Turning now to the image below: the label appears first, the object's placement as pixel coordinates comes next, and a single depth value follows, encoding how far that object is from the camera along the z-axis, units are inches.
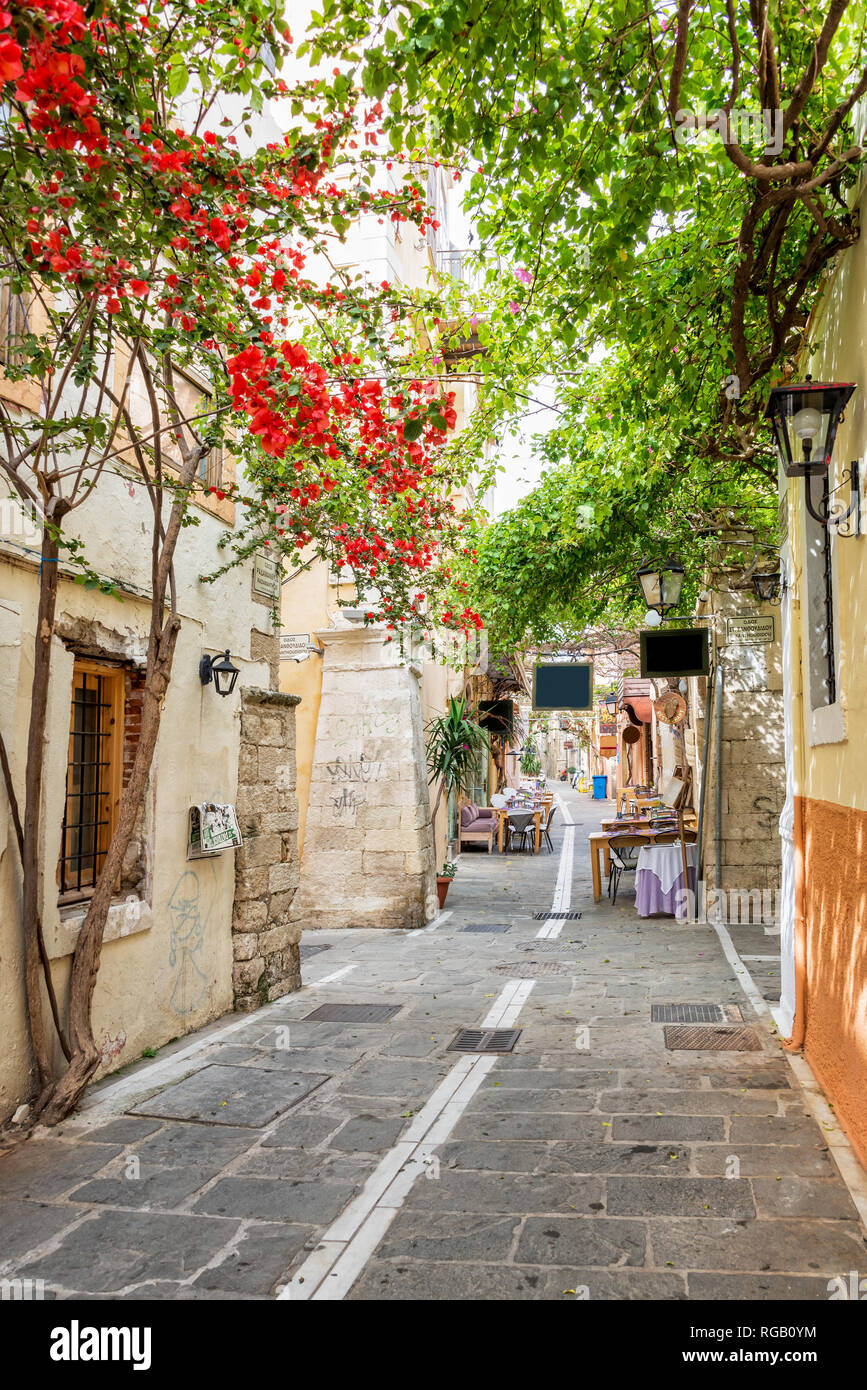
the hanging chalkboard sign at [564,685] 591.2
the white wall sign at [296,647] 488.4
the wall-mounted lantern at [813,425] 156.7
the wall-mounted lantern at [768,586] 350.6
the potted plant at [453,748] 554.6
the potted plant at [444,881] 502.9
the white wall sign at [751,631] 430.6
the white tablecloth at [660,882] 443.5
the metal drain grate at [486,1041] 237.9
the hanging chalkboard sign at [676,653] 421.4
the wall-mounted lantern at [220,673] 264.2
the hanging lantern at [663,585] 393.7
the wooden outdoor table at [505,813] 773.3
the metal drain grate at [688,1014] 258.8
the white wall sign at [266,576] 309.7
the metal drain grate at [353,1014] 271.6
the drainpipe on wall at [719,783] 424.5
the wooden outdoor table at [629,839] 468.8
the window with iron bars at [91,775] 219.5
